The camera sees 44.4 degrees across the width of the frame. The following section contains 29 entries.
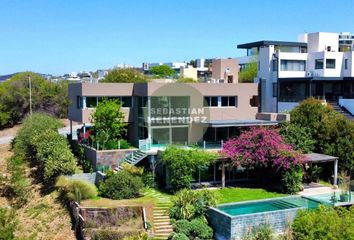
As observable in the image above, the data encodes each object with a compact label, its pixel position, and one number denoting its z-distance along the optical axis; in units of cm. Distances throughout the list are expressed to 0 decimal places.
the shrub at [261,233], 2331
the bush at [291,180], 3077
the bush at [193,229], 2436
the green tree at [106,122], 3609
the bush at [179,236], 2344
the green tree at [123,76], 6316
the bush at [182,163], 2977
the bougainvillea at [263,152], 3072
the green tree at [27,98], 6750
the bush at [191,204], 2558
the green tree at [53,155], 3341
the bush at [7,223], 2270
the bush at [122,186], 2894
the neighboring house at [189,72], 8459
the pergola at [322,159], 3244
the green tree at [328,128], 3419
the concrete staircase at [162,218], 2527
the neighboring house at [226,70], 5300
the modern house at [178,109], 3606
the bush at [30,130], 4381
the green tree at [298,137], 3419
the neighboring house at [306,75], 4697
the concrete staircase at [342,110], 4272
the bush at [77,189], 2911
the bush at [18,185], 3419
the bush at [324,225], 2162
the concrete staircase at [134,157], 3259
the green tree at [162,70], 11531
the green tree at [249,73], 6800
